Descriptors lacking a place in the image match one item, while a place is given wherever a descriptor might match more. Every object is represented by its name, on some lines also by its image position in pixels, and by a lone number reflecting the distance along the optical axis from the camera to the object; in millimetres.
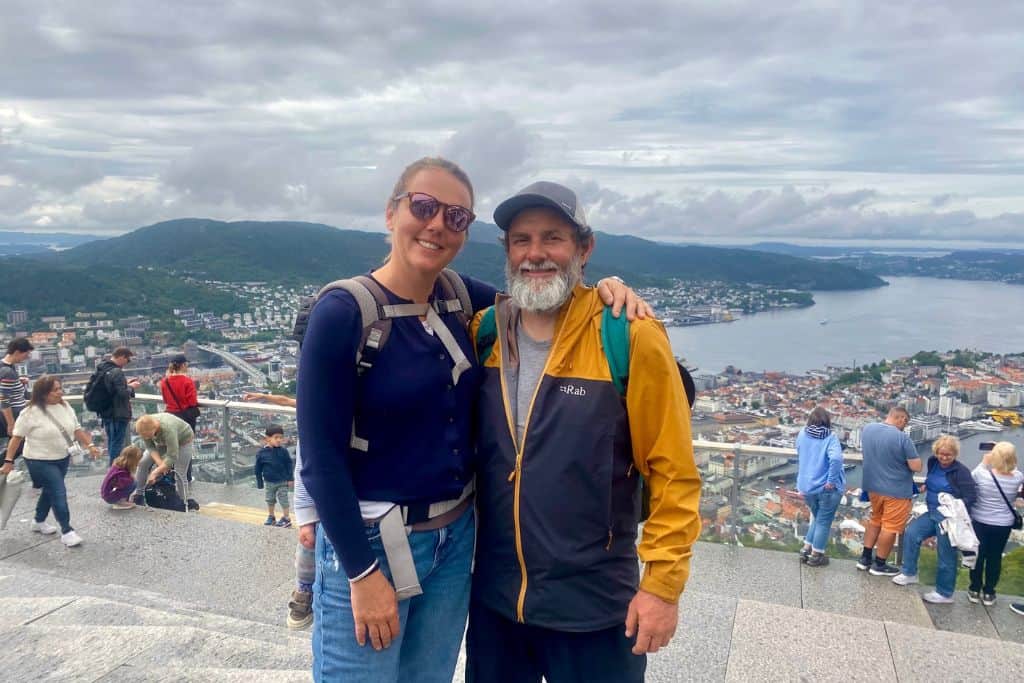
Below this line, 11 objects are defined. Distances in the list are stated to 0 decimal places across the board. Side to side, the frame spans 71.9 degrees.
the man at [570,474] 1864
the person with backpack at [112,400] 6977
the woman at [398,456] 1758
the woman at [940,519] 5352
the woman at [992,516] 5316
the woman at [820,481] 5797
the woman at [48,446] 5531
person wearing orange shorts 5738
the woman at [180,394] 6996
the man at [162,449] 6363
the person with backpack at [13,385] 6787
